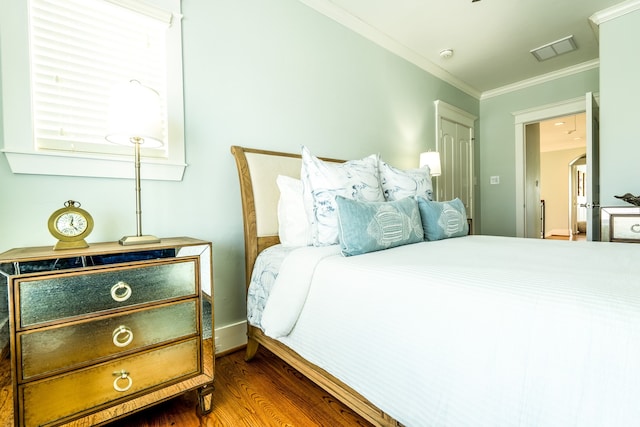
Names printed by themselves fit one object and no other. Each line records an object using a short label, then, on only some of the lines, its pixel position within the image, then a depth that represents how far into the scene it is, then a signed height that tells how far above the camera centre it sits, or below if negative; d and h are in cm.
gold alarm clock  109 -5
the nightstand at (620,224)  223 -16
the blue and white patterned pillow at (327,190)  149 +10
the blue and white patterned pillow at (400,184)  195 +15
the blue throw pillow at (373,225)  130 -8
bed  59 -32
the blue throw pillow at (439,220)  183 -8
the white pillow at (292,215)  165 -3
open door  267 +24
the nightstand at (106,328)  92 -41
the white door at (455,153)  359 +68
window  125 +64
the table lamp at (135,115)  117 +39
